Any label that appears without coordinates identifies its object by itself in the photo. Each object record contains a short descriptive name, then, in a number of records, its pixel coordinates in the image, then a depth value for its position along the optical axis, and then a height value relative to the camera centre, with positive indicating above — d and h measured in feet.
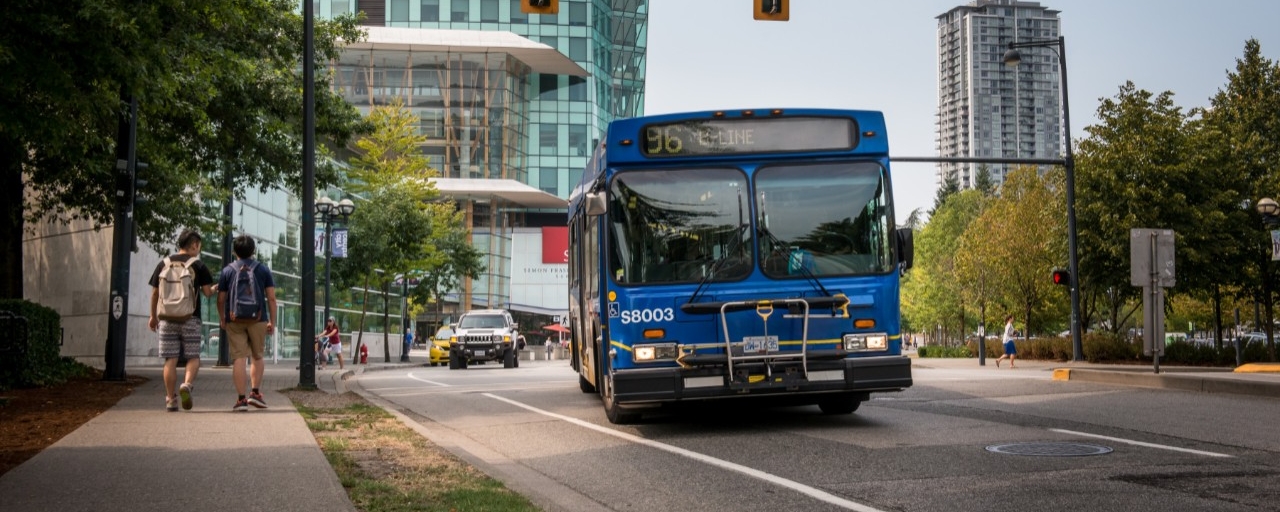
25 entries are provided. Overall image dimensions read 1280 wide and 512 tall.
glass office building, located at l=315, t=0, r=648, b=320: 248.73 +47.66
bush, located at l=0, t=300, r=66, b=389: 53.72 -1.49
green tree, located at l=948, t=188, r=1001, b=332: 188.14 +7.60
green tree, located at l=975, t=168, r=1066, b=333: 175.22 +10.67
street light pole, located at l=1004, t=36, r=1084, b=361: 102.06 +8.40
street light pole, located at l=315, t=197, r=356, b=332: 118.32 +10.35
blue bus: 37.83 +1.92
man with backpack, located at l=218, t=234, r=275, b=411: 41.81 +0.63
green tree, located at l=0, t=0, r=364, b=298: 36.91 +9.02
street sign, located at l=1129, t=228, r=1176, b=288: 65.57 +3.06
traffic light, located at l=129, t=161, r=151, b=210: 64.40 +7.67
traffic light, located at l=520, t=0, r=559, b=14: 49.39 +12.52
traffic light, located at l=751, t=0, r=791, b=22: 50.85 +12.60
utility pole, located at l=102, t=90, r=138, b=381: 61.57 +3.78
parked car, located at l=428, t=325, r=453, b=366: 150.41 -3.25
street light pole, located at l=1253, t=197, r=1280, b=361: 87.10 +5.23
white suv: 123.65 -2.38
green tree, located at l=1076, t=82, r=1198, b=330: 110.63 +11.65
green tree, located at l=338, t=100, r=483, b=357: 150.00 +12.21
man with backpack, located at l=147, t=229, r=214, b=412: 41.06 +0.73
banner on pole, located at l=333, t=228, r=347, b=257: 131.54 +8.18
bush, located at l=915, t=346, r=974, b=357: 160.47 -4.49
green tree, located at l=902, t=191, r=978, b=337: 227.81 +7.10
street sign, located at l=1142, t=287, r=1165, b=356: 66.08 -0.16
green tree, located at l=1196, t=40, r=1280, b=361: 113.91 +12.80
